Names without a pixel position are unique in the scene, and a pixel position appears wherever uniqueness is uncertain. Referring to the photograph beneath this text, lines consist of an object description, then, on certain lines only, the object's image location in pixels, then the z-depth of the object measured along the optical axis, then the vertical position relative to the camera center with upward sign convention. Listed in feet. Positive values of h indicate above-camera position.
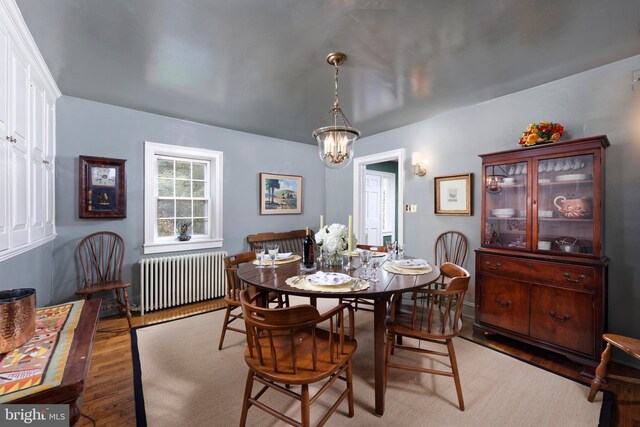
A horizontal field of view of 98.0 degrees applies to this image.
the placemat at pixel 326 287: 5.59 -1.53
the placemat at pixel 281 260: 8.19 -1.48
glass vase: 7.68 -1.32
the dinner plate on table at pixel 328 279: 5.82 -1.45
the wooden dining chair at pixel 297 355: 4.34 -2.64
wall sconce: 12.64 +2.27
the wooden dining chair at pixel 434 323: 5.87 -2.58
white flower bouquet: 7.37 -0.71
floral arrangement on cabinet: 8.26 +2.43
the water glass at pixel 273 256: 7.68 -1.26
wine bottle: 7.58 -1.11
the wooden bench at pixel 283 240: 14.67 -1.52
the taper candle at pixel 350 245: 7.13 -0.86
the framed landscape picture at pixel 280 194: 15.17 +1.03
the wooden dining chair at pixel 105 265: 10.02 -2.02
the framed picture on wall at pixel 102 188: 10.32 +0.89
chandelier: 8.02 +2.06
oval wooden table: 5.45 -1.55
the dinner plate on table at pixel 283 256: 8.76 -1.40
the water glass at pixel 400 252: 8.63 -1.23
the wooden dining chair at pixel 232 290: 8.08 -2.34
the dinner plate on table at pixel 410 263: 7.35 -1.39
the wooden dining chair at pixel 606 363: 5.95 -3.30
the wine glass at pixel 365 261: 6.73 -1.21
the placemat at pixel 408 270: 6.88 -1.47
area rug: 5.63 -4.16
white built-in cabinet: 5.46 +1.74
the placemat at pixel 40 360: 2.94 -1.86
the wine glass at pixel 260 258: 7.95 -1.33
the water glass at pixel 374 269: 6.39 -1.45
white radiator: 11.32 -2.93
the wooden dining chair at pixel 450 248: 11.38 -1.51
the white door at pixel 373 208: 19.25 +0.32
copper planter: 3.71 -1.53
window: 11.78 +0.66
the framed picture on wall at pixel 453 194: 11.16 +0.77
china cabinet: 7.31 -1.06
